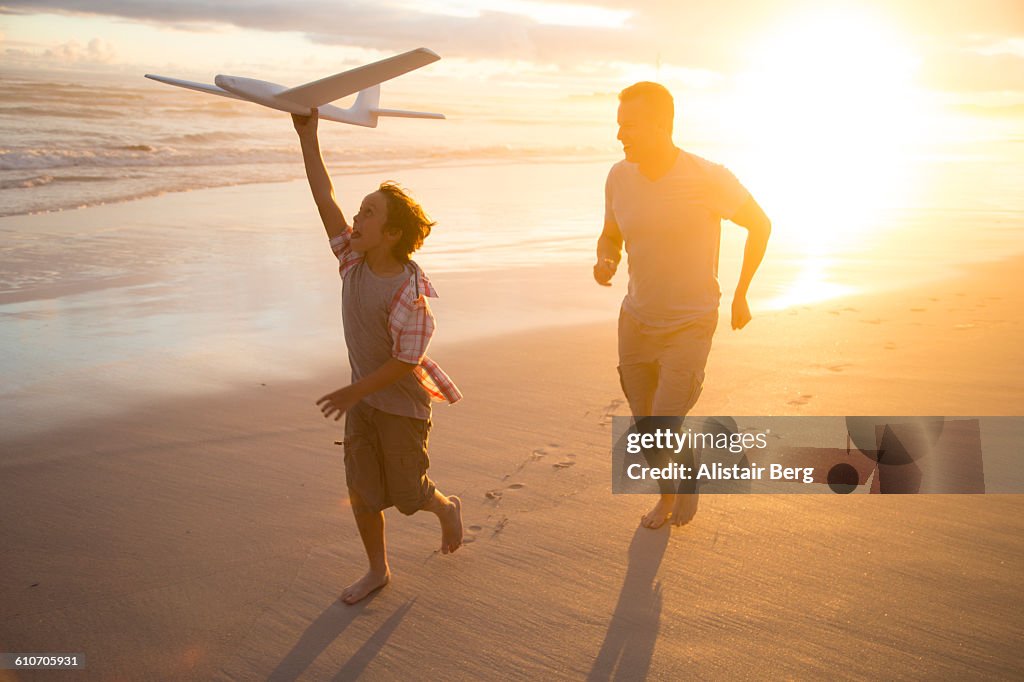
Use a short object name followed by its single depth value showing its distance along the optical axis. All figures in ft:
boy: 10.52
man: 12.49
